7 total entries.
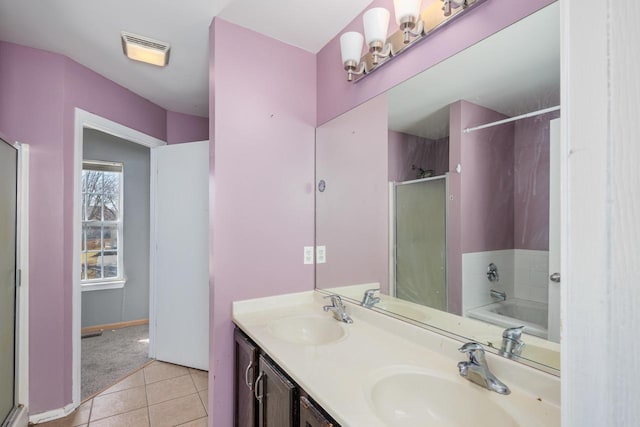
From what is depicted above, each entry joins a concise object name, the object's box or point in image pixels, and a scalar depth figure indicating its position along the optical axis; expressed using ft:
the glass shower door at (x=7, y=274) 5.53
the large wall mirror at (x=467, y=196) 3.12
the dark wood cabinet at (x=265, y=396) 3.25
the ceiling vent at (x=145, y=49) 6.15
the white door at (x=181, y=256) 8.52
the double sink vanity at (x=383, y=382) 2.81
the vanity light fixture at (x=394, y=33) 3.90
